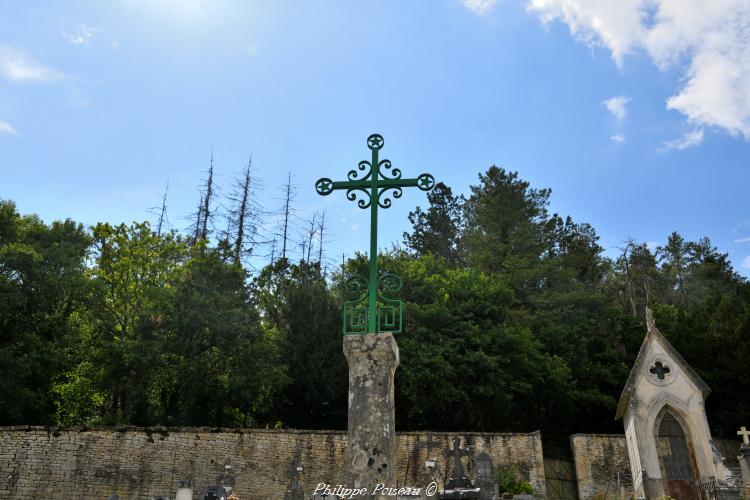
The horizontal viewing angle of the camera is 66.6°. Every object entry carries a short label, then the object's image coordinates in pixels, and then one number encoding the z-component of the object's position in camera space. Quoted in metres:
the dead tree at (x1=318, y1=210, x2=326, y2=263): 35.33
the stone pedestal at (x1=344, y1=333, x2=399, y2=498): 5.51
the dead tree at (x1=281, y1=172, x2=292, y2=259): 35.97
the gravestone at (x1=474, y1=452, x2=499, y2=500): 18.70
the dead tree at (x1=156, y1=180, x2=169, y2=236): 33.50
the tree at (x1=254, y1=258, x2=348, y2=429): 24.95
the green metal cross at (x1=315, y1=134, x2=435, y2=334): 6.44
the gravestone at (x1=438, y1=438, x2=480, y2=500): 13.84
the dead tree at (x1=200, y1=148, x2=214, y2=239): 34.09
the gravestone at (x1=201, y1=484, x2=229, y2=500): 15.88
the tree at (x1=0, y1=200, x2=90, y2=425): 20.33
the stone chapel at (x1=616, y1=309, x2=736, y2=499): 16.67
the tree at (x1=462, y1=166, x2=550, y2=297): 32.78
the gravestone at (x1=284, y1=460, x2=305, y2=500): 19.08
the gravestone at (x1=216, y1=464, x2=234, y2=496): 18.83
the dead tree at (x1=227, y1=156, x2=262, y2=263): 33.34
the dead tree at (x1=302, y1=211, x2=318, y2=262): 35.49
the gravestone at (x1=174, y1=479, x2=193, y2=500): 15.93
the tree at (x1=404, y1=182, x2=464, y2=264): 39.84
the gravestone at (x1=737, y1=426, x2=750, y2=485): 15.91
